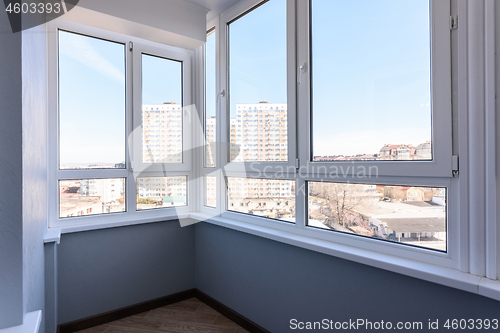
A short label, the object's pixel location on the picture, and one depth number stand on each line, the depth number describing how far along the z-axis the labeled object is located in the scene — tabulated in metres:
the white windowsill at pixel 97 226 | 1.91
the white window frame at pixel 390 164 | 1.30
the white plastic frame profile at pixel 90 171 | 2.16
